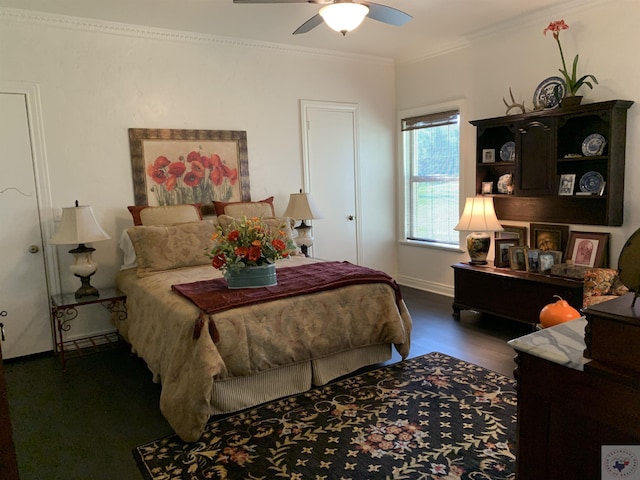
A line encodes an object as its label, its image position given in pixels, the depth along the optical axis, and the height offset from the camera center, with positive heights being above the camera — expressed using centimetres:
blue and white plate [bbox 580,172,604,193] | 378 -7
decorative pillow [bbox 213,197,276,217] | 446 -21
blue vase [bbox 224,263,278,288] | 308 -60
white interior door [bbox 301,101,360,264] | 521 +11
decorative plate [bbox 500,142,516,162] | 440 +24
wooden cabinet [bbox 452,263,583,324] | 360 -96
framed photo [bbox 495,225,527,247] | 439 -55
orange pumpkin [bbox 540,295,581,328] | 168 -51
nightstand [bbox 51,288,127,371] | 360 -102
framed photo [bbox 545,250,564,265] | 389 -68
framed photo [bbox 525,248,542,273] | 389 -71
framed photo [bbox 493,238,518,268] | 421 -67
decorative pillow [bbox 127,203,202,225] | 406 -21
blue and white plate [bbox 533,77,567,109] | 396 +71
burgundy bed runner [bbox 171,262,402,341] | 279 -67
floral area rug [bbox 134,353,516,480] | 220 -134
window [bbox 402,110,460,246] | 518 +4
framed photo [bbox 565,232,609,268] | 374 -62
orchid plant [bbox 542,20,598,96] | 374 +78
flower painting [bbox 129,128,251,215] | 424 +22
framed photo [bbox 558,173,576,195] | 389 -8
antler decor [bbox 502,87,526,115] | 418 +66
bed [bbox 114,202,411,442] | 256 -94
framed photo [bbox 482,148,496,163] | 453 +22
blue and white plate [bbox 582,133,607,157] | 368 +23
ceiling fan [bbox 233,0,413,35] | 279 +105
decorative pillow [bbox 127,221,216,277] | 369 -45
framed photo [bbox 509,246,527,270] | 404 -71
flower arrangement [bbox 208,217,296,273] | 303 -40
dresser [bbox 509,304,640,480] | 104 -56
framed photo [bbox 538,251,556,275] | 384 -72
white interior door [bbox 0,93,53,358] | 368 -39
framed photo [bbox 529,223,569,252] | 408 -55
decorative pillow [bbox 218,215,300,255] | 414 -33
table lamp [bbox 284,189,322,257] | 466 -28
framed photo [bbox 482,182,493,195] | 456 -11
